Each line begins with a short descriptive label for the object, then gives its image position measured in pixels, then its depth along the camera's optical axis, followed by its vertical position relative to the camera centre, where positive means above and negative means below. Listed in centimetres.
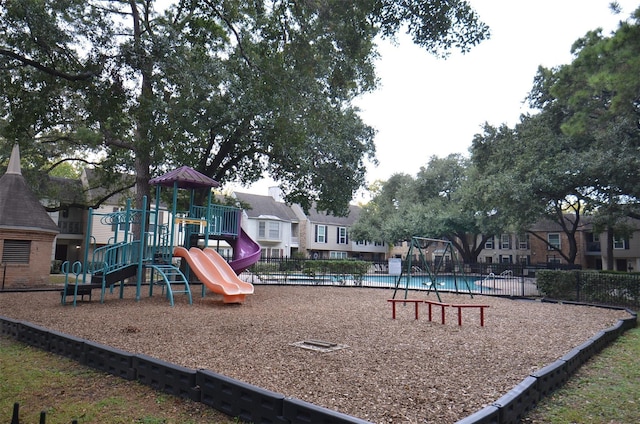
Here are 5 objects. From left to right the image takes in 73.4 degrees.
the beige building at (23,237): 1756 +50
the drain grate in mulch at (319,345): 670 -144
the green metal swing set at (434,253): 1355 +7
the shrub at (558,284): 1543 -82
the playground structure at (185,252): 1240 +1
